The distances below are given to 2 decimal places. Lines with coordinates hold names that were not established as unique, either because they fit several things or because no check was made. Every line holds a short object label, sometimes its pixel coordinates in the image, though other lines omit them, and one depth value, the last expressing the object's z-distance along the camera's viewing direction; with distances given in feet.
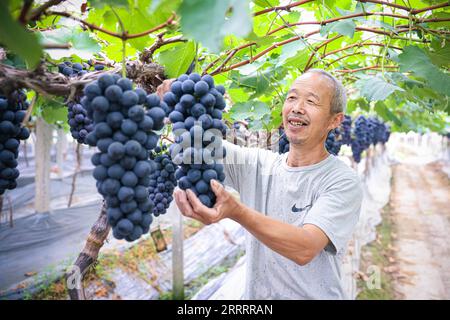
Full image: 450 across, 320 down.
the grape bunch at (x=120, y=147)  2.98
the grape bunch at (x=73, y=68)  4.51
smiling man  5.14
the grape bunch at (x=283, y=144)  8.16
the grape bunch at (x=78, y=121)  4.75
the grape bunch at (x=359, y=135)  20.05
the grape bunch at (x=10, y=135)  3.62
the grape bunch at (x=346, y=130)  14.82
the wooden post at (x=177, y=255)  16.71
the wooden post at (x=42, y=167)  19.53
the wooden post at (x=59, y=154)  30.33
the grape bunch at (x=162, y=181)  5.92
